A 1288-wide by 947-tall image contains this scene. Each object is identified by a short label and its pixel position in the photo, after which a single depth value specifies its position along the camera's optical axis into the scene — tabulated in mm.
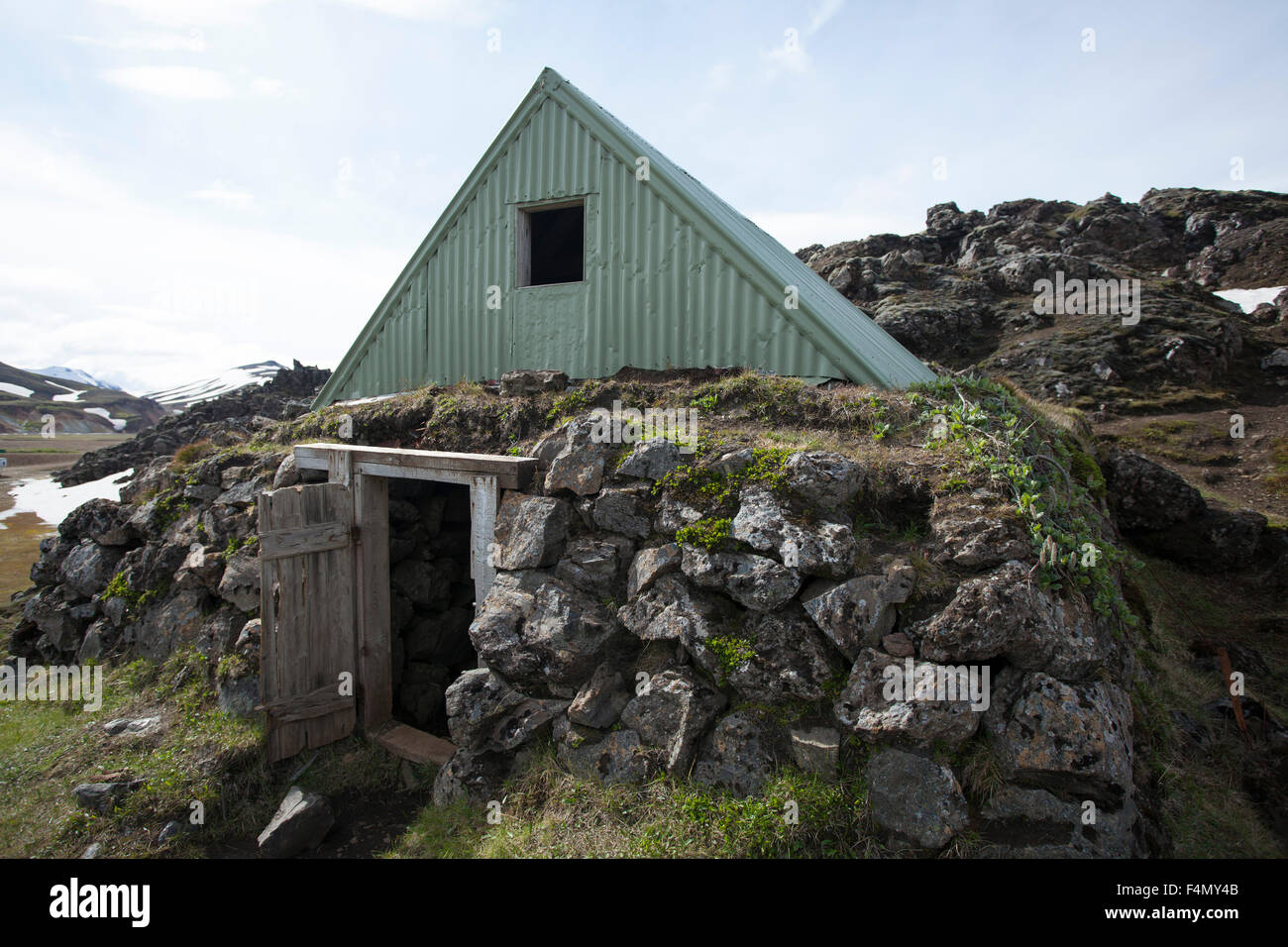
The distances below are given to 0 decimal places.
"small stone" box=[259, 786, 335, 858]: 6145
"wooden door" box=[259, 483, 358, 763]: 7285
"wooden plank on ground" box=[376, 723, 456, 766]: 7222
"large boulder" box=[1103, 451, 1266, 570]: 12258
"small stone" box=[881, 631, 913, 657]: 4562
